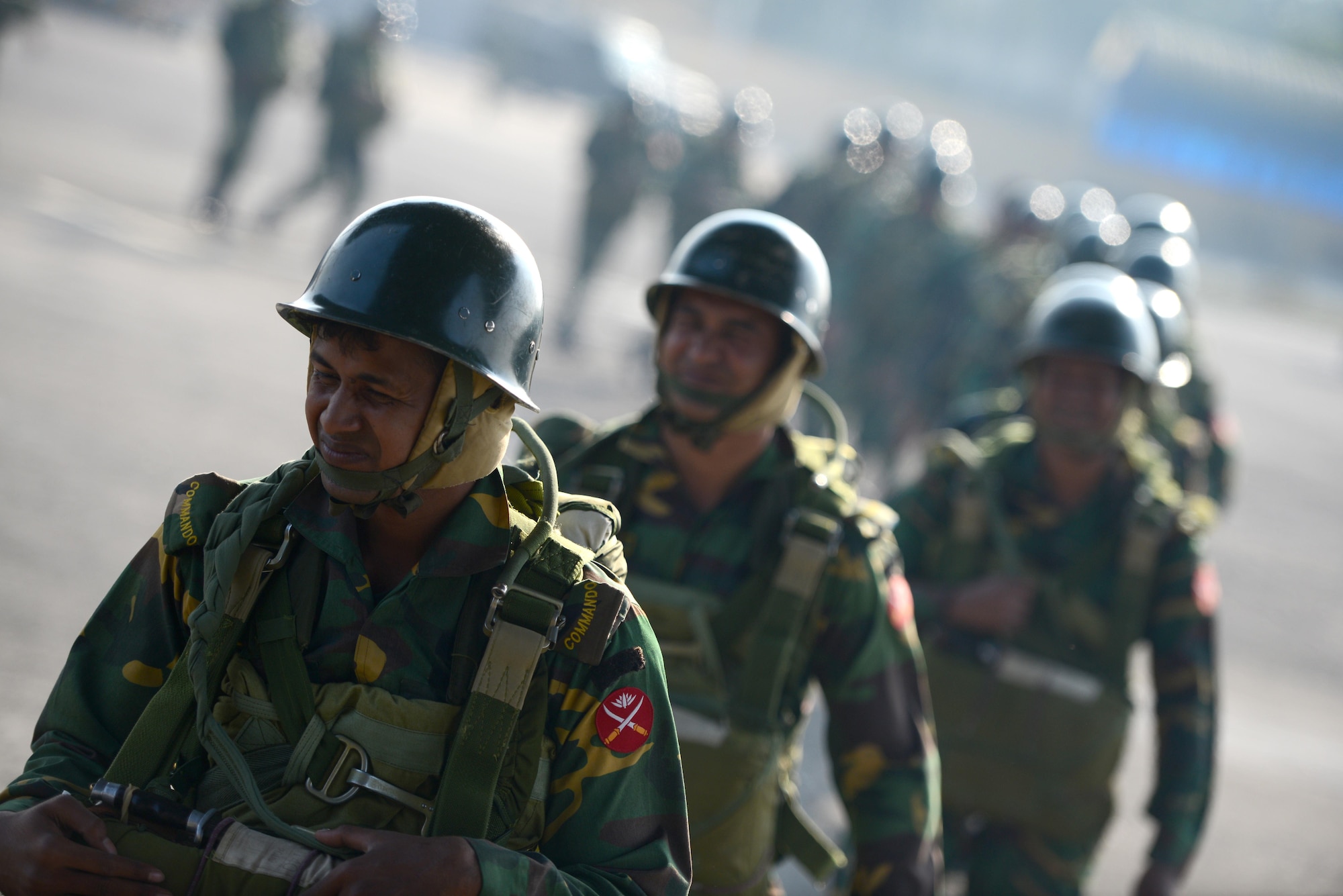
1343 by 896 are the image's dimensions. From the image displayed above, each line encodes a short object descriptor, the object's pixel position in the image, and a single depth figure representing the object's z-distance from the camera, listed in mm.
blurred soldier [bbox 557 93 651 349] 25328
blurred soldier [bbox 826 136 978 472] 19250
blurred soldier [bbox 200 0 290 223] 25875
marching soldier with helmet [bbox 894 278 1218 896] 7324
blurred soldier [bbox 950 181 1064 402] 14805
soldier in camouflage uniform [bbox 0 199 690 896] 3510
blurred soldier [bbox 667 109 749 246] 24625
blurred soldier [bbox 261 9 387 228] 26672
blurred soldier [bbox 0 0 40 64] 24609
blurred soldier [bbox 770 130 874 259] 22219
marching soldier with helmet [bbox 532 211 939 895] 5395
